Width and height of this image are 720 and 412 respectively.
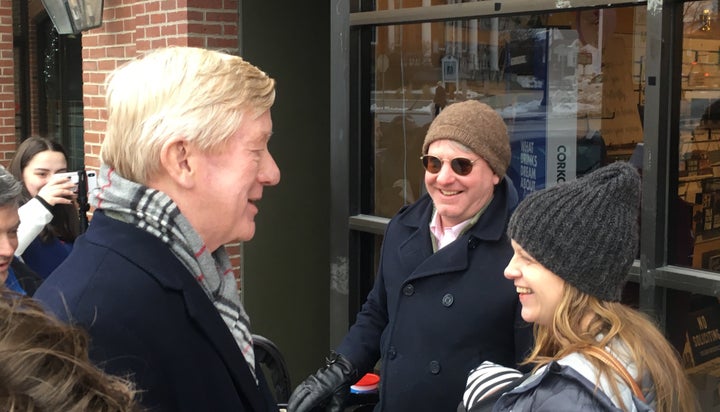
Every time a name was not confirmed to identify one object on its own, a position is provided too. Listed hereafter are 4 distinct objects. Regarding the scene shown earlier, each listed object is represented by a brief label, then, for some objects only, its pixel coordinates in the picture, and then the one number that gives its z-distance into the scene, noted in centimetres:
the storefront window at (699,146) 312
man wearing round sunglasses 278
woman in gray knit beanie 196
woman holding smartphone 403
